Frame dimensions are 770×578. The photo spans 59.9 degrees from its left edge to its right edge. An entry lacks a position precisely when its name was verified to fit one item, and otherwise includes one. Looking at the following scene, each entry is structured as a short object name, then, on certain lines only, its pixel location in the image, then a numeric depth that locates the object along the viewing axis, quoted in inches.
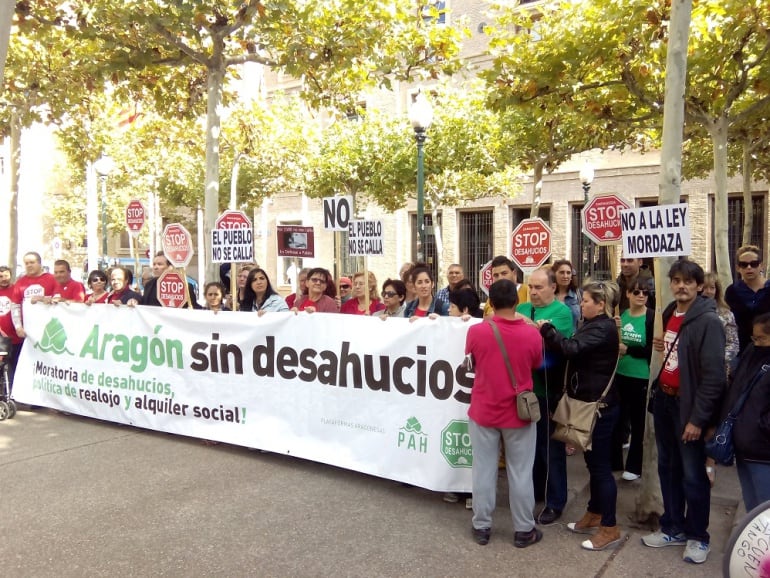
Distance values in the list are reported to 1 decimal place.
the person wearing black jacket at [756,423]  143.4
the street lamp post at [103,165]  723.4
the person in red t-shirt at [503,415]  171.9
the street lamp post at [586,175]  705.6
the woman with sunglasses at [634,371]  219.6
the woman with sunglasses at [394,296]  263.6
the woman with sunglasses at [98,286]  333.4
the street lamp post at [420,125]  457.4
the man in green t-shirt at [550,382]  192.4
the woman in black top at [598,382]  177.3
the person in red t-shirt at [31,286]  332.5
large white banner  209.9
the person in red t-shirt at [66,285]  354.0
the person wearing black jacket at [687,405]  159.3
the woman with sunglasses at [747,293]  231.6
